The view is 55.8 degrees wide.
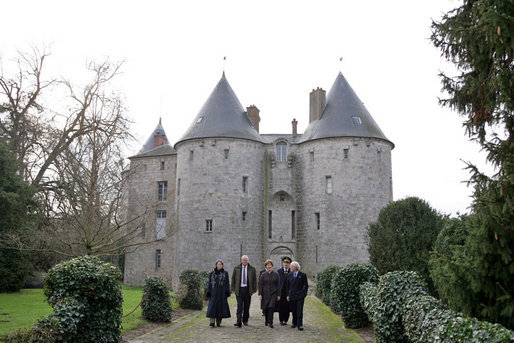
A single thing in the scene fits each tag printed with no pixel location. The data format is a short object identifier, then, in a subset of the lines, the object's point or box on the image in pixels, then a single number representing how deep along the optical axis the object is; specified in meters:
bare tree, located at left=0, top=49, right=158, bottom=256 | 16.53
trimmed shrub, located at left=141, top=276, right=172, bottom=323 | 10.94
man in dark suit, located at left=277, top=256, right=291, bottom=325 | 11.36
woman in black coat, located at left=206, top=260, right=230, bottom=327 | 10.67
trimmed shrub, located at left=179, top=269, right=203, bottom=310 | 14.05
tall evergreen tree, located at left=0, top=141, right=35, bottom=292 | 18.53
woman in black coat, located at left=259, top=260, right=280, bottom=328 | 10.88
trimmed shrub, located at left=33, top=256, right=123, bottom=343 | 6.98
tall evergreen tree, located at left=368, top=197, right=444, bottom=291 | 14.38
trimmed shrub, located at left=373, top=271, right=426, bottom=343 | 7.64
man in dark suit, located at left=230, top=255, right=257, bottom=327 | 11.13
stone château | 28.17
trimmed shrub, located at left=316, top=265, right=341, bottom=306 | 16.23
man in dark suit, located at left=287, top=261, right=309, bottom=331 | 10.59
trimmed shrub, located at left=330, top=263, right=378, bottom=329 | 10.45
